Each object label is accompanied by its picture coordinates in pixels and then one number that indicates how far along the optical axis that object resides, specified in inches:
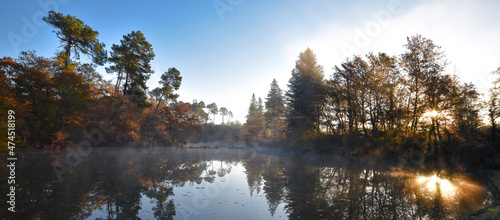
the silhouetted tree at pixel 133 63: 1429.5
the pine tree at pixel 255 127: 2269.9
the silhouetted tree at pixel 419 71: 821.9
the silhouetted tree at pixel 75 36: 1085.1
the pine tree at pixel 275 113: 1935.3
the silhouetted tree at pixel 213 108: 4834.6
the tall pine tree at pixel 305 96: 1325.0
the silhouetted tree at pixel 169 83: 1802.3
